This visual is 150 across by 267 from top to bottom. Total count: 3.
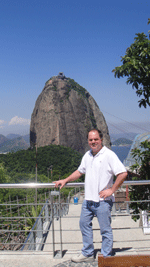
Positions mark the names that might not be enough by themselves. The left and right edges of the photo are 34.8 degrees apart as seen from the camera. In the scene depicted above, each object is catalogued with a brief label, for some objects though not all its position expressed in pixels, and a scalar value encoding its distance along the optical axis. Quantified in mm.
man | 2838
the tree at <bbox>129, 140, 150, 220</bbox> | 3559
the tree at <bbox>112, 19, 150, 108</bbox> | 3193
